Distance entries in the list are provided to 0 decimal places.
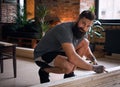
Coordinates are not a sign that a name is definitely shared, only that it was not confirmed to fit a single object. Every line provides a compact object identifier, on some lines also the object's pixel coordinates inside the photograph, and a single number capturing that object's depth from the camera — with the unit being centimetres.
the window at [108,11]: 591
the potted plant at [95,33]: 559
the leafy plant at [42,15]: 634
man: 220
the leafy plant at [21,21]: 730
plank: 195
